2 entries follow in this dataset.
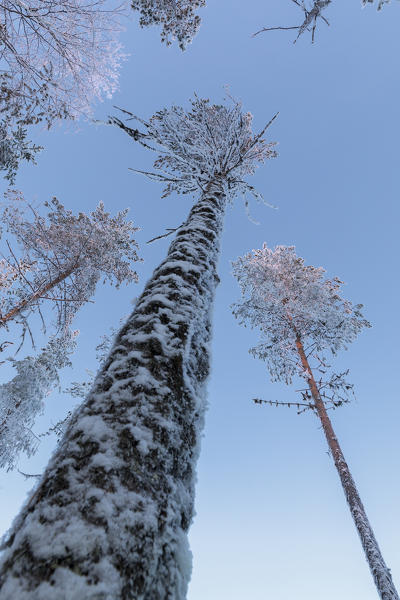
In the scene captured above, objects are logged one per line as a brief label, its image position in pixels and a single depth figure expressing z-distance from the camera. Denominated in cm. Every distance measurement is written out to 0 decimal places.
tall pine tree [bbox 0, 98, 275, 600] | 95
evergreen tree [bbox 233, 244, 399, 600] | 1115
